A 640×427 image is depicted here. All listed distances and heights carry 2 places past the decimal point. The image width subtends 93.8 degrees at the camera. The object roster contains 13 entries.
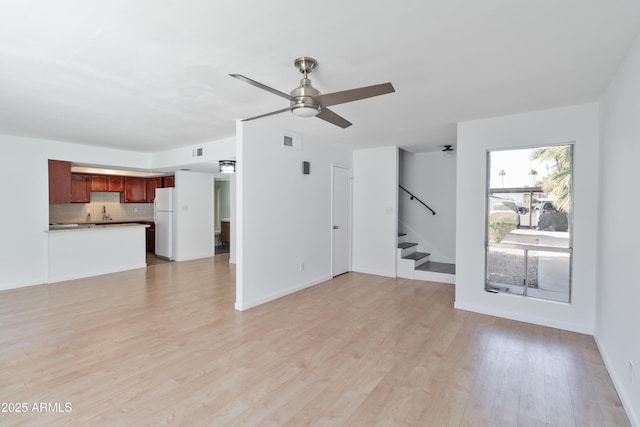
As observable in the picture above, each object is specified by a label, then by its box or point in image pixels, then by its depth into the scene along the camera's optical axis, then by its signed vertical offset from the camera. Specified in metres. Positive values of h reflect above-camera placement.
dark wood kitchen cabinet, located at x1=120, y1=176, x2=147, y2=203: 8.23 +0.45
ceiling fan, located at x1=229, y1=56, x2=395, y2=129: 2.11 +0.82
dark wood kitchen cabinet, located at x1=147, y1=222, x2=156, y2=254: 8.42 -0.88
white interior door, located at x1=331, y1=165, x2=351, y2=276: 5.72 -0.24
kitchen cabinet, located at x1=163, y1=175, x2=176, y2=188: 7.79 +0.68
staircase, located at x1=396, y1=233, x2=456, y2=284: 5.42 -1.16
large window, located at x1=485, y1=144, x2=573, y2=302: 3.49 -0.16
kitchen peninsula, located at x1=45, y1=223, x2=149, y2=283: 5.40 -0.85
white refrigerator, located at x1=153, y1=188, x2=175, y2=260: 7.47 -0.38
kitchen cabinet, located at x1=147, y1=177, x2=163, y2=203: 8.30 +0.55
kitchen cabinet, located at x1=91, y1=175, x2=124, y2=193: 7.54 +0.60
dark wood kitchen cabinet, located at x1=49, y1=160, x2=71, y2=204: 5.48 +0.46
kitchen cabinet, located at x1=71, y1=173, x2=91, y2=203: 7.12 +0.45
